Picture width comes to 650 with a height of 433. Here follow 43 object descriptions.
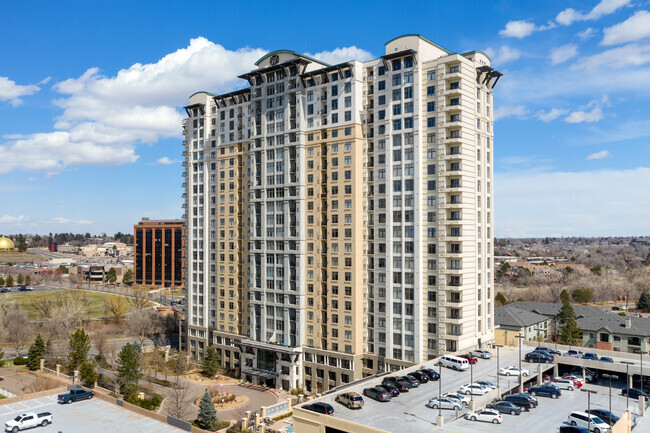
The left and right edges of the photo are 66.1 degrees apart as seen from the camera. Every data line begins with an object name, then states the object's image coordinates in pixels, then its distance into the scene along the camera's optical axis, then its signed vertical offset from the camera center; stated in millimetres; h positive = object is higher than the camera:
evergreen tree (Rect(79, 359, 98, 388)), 78312 -22629
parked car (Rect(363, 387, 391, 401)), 55219 -18513
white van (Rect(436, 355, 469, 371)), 66794 -18120
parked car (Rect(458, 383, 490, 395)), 56631 -18558
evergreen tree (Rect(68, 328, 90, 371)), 85875 -20714
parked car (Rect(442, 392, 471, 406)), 53562 -18586
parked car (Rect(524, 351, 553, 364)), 71688 -18711
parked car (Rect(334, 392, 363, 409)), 52781 -18298
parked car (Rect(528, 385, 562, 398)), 59375 -19607
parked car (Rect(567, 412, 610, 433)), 47812 -19054
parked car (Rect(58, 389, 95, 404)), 72750 -24386
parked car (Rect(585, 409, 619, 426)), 51831 -19662
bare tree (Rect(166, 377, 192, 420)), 69562 -25612
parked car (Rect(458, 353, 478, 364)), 68512 -18183
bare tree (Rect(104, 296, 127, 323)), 144000 -24330
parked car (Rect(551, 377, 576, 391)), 64000 -20146
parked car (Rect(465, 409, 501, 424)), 49219 -18604
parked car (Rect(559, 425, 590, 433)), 45625 -18587
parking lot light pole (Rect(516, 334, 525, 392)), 62438 -19409
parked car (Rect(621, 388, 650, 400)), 61306 -20843
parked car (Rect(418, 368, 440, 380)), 63622 -18542
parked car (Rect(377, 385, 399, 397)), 56844 -18488
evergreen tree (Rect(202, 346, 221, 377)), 93125 -24876
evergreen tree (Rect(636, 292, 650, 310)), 144750 -21844
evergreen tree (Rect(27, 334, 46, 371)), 91250 -22940
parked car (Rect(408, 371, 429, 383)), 62594 -18605
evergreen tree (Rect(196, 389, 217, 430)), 64750 -24064
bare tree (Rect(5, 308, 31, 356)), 110375 -22348
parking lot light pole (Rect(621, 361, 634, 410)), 57175 -20414
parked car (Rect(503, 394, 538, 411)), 54219 -18957
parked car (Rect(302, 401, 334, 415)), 51312 -18680
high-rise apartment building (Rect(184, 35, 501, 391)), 72812 +2333
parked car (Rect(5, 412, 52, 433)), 61031 -23736
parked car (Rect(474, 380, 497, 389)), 58997 -18657
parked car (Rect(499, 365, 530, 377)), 64625 -18704
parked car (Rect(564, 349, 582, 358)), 75500 -19271
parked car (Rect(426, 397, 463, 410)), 52719 -18671
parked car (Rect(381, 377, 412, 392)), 59125 -18503
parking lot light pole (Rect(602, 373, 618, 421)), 72250 -21709
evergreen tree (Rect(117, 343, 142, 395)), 75925 -21416
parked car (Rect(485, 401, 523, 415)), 52406 -18983
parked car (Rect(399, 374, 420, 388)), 60538 -18523
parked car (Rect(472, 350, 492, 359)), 72562 -18429
